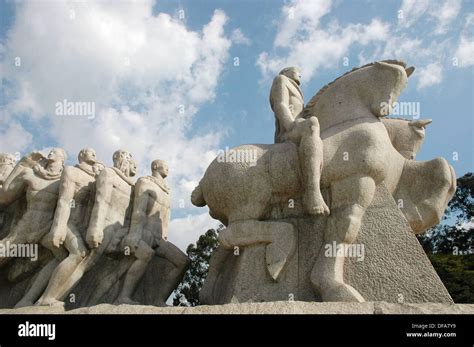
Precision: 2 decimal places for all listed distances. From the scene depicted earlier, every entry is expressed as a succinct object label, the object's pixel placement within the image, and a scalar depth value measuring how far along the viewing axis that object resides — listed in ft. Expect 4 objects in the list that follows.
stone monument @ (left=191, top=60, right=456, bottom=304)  17.94
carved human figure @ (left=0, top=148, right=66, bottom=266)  22.50
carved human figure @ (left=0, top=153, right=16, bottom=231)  26.02
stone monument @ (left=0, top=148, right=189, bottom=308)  21.54
